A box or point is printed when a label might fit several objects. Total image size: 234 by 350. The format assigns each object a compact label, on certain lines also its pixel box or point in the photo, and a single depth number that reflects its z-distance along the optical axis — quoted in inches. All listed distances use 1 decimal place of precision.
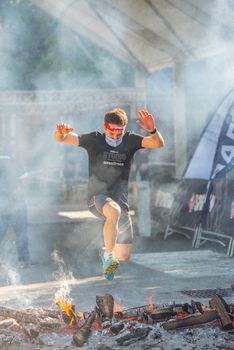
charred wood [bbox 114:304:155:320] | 440.1
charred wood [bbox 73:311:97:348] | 399.5
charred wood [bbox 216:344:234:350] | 390.0
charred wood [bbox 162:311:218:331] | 418.0
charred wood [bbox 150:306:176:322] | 433.4
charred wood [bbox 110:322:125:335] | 415.5
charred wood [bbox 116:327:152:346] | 399.2
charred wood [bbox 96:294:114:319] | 434.6
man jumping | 500.7
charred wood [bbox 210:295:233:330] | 416.2
